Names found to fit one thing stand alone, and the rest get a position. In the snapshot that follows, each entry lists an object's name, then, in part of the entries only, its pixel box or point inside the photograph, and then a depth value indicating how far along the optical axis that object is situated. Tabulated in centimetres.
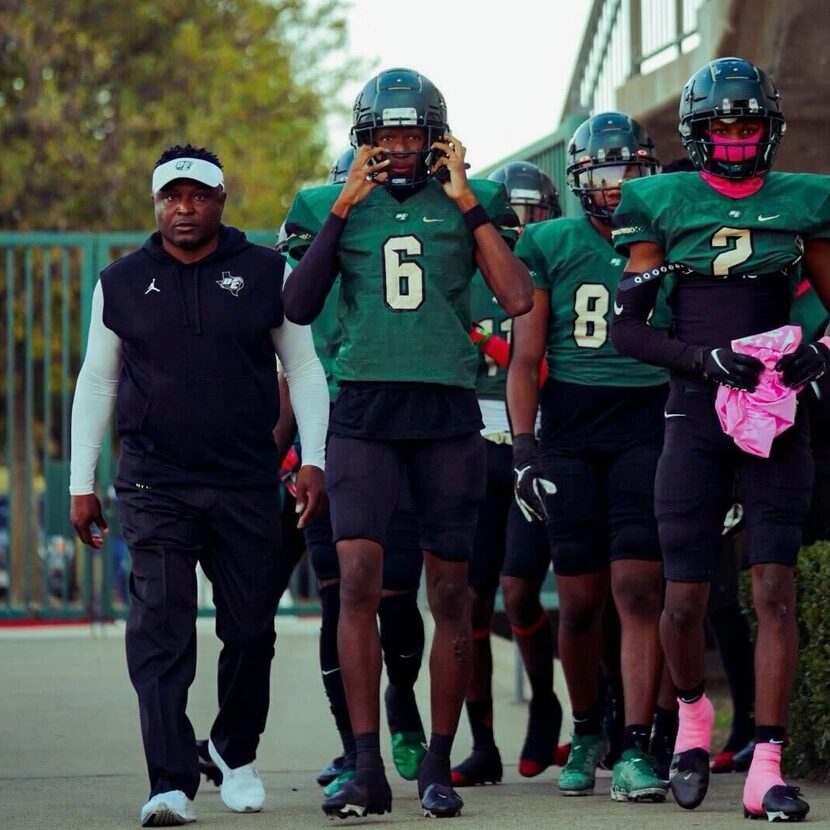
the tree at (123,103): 4319
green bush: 1240
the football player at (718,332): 1126
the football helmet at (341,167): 1384
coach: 1170
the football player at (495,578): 1391
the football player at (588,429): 1269
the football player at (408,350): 1152
